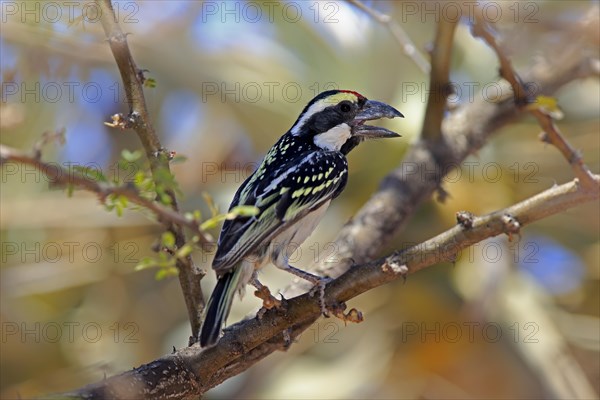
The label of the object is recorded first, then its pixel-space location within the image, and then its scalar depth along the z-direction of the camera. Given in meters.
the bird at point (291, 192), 7.29
